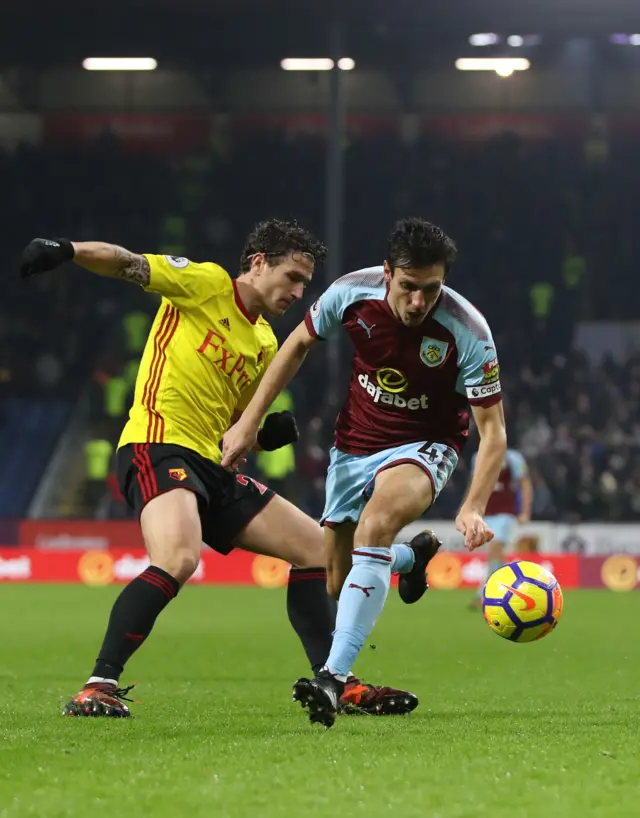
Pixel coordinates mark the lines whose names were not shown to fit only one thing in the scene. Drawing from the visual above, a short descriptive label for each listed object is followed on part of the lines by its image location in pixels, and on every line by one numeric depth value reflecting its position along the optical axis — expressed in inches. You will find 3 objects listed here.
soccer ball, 466.0
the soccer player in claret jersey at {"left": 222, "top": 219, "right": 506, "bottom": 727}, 427.2
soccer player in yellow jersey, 446.0
